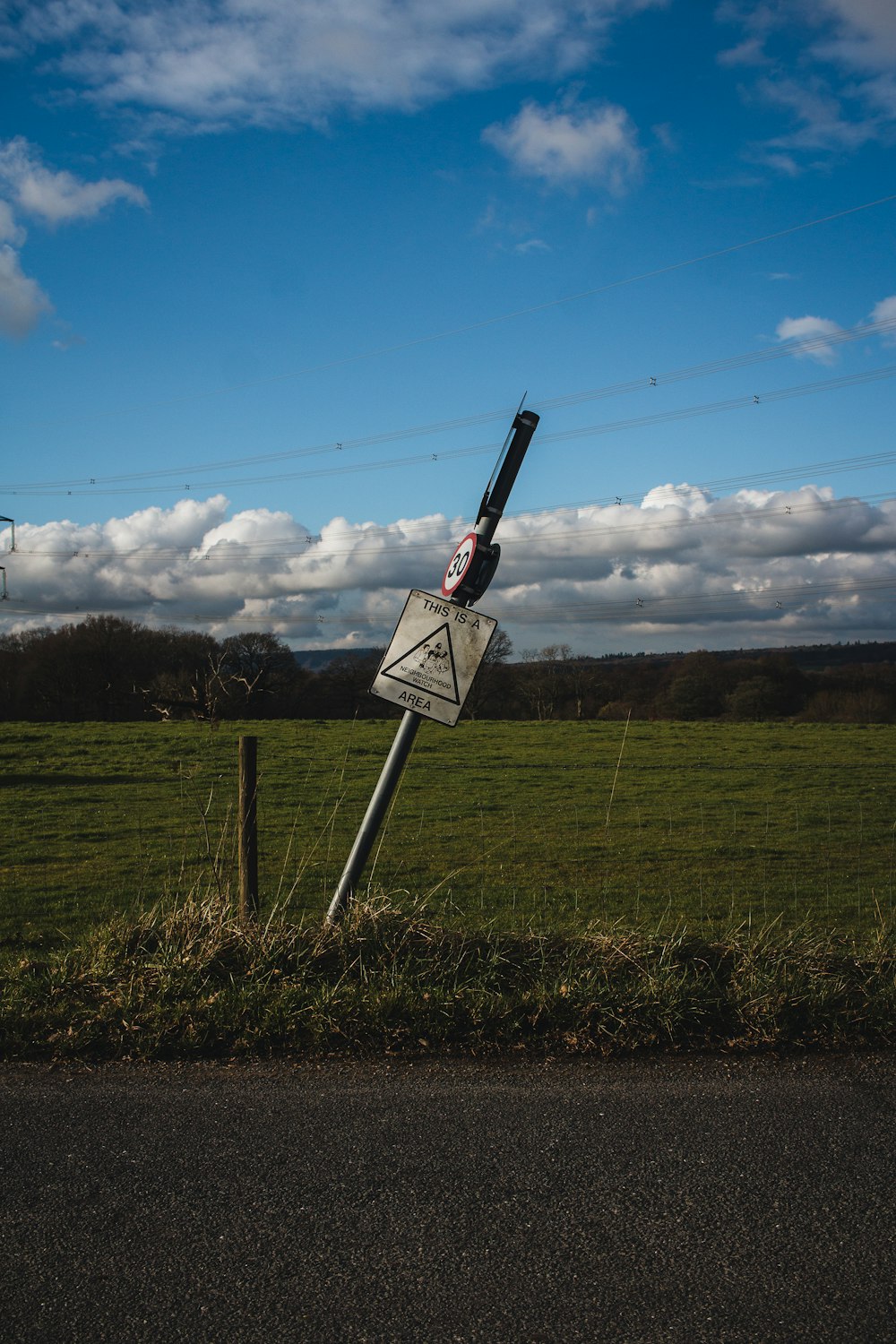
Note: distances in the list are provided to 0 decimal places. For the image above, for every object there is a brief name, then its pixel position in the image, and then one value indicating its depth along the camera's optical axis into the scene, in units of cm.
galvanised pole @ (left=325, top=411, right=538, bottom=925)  598
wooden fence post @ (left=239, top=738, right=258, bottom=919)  616
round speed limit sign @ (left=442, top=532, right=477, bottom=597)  596
